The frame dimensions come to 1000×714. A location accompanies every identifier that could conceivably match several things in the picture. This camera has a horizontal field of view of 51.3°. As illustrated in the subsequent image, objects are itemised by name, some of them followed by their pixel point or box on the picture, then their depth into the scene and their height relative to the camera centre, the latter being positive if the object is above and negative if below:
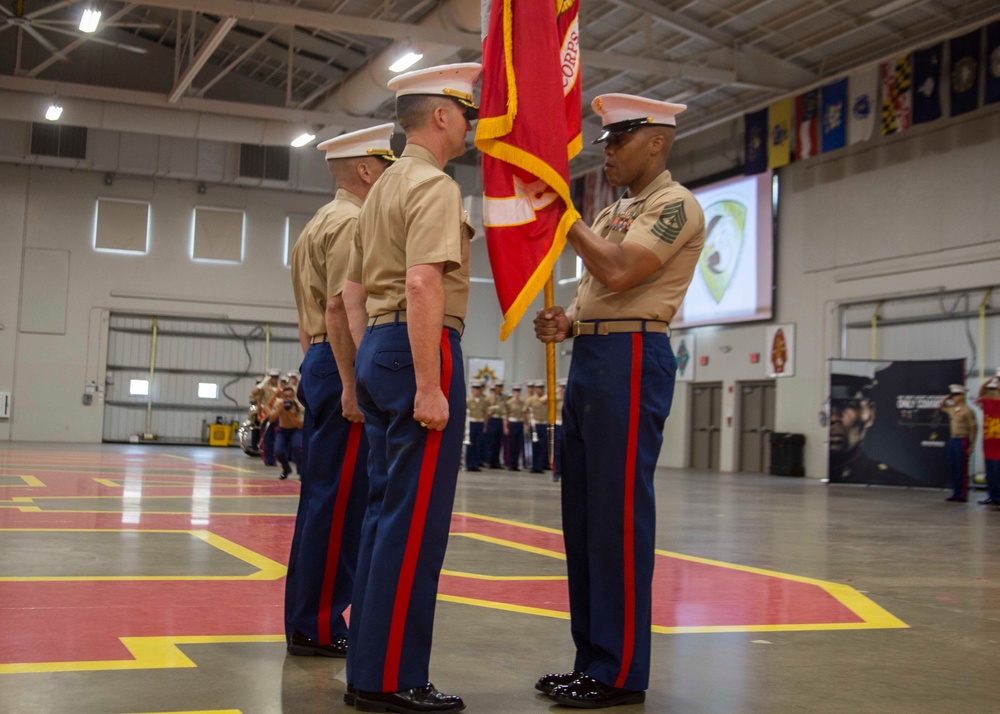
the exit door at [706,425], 25.47 +0.01
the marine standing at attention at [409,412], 3.04 +0.01
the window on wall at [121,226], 30.02 +5.18
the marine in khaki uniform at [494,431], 25.09 -0.32
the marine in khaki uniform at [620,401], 3.31 +0.07
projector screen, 23.44 +3.92
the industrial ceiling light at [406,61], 18.72 +6.47
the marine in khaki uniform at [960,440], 15.61 -0.10
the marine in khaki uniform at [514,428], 24.67 -0.23
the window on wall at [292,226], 32.00 +5.70
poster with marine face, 17.27 +0.17
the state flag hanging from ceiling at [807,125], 21.67 +6.36
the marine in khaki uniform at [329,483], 3.77 -0.27
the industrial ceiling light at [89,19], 17.17 +6.41
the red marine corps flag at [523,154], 3.53 +0.90
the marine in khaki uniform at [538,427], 23.62 -0.17
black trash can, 22.14 -0.57
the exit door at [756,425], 23.84 +0.05
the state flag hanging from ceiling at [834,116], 21.03 +6.39
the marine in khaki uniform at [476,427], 23.47 -0.23
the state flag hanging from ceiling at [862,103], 20.36 +6.44
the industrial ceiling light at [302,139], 24.20 +6.35
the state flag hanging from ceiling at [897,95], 19.48 +6.36
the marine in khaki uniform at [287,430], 15.23 -0.29
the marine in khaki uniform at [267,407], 18.42 +0.06
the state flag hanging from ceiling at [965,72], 18.12 +6.36
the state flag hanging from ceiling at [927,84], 18.89 +6.38
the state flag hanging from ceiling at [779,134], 22.50 +6.41
